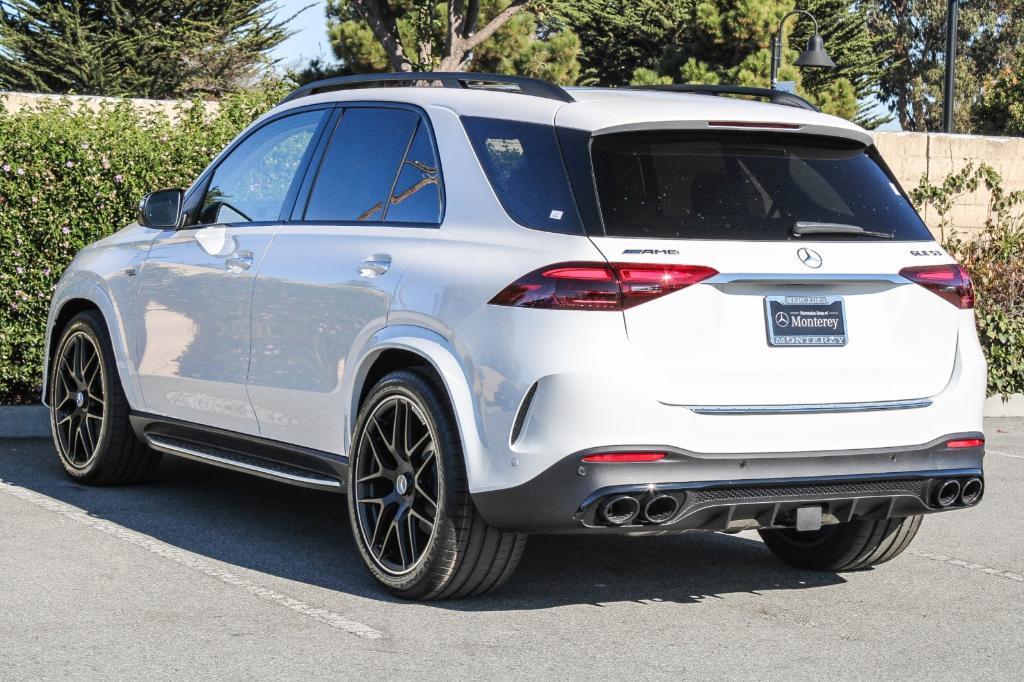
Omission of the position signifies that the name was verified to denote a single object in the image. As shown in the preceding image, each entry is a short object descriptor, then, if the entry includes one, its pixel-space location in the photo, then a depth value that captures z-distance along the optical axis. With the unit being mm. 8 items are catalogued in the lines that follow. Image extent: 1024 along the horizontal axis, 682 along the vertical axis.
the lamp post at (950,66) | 28406
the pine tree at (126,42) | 38250
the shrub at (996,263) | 12438
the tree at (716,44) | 41281
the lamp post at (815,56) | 26297
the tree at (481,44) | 37219
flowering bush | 10133
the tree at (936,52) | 65812
